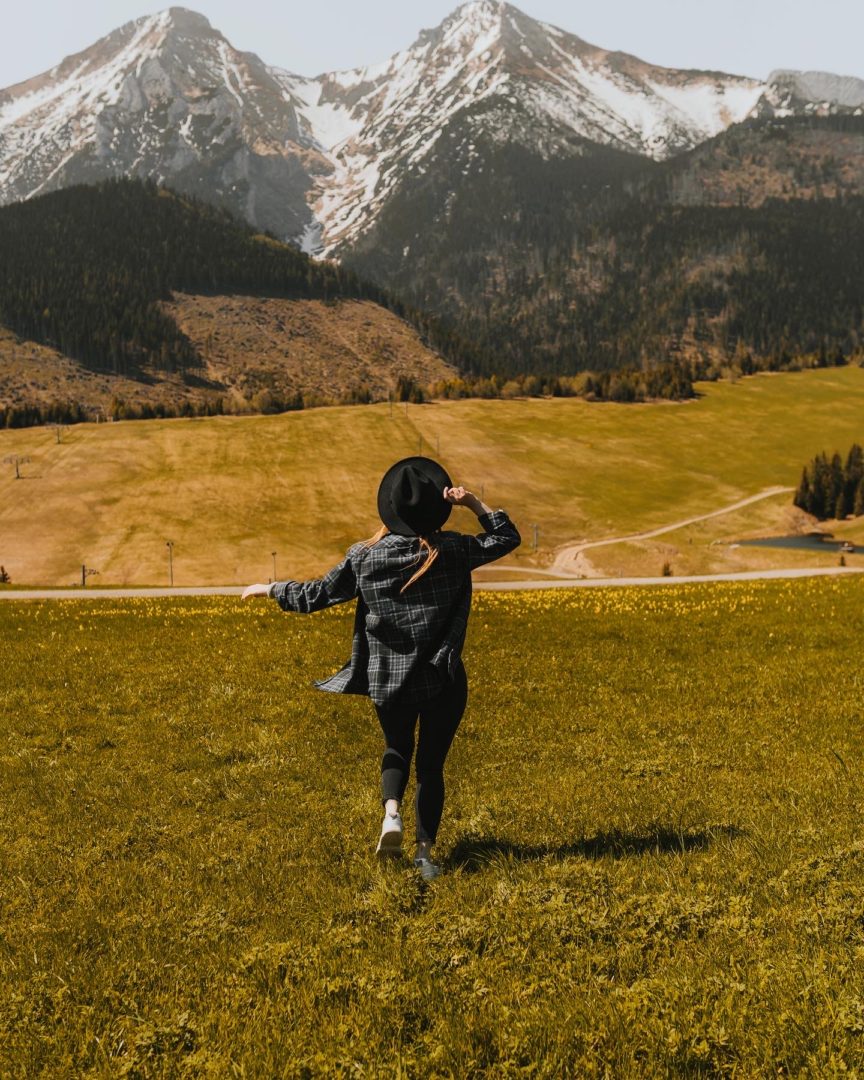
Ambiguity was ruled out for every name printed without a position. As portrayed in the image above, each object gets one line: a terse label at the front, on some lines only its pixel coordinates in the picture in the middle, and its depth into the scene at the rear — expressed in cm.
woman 763
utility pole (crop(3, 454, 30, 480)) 17600
